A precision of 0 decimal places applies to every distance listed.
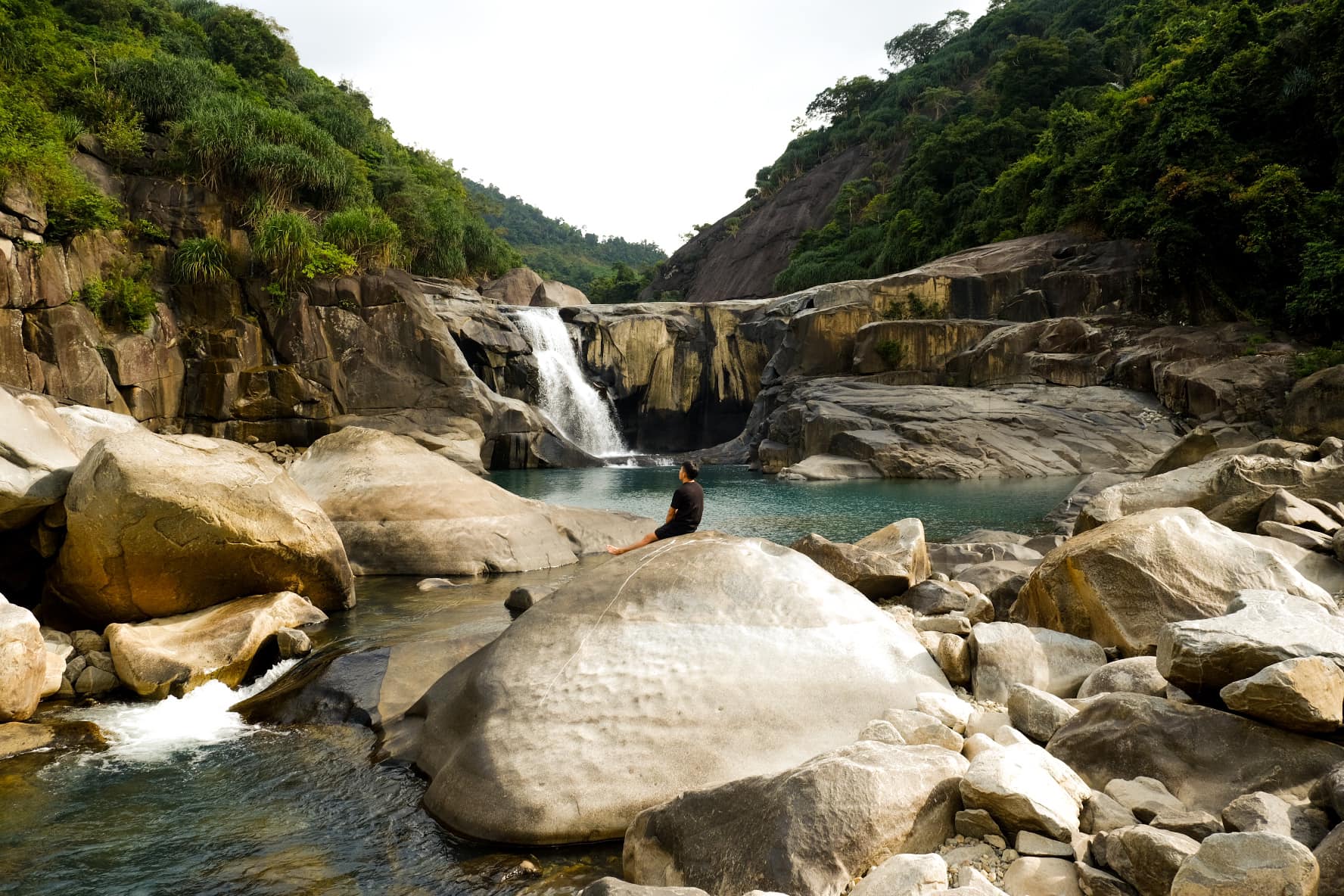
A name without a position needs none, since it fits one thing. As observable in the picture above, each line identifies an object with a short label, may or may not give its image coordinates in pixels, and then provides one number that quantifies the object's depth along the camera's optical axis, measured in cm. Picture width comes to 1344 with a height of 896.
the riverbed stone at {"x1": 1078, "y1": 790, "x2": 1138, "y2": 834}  339
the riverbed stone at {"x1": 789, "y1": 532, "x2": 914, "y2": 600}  847
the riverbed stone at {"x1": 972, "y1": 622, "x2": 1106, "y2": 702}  520
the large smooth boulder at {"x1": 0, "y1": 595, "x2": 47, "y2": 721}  562
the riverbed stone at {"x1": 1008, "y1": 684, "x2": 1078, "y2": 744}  440
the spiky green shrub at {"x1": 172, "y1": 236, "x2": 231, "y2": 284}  2438
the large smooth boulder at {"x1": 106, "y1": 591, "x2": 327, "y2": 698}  652
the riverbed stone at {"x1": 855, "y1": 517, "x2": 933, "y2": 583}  909
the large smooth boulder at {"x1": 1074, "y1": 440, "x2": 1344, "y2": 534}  912
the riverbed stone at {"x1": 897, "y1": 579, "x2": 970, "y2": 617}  790
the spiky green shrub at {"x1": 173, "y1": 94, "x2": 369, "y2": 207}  2594
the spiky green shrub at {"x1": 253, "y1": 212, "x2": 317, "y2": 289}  2558
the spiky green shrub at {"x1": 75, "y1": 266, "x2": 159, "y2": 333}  2170
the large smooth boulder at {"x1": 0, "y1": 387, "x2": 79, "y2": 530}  726
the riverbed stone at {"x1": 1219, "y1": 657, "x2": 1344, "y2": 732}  360
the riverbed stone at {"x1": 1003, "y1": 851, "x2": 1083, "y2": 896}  312
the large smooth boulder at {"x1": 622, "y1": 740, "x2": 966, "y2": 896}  336
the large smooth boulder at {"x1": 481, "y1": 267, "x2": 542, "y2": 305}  3909
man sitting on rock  810
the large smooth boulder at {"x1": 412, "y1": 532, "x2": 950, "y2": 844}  432
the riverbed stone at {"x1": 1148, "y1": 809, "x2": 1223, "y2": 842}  319
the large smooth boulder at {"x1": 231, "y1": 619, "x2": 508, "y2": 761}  568
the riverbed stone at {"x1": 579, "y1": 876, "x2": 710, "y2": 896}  315
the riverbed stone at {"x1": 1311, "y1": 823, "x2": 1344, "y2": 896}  265
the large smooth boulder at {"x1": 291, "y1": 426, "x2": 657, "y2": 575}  1084
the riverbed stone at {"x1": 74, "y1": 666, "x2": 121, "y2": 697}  654
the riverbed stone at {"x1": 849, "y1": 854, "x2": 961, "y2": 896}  308
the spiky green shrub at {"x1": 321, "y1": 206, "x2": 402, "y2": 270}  2788
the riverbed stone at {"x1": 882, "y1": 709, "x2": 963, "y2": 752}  426
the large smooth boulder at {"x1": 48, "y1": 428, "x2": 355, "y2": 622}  734
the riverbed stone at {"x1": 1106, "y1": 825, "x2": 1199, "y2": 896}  290
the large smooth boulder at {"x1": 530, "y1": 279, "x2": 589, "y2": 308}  4047
